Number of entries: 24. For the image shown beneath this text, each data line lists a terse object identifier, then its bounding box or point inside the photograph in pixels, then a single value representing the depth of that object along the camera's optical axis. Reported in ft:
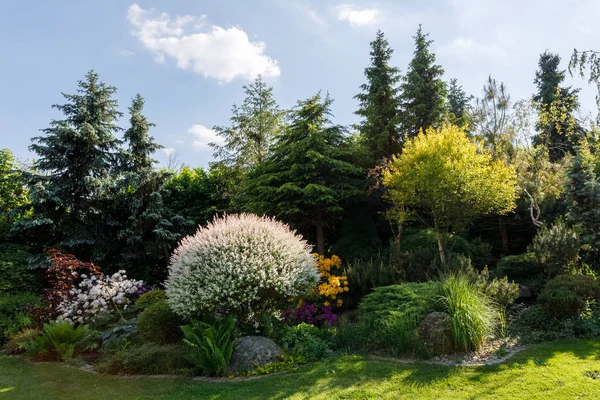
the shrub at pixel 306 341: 18.79
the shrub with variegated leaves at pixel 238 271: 19.74
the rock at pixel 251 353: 17.64
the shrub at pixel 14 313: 27.50
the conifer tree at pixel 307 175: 39.88
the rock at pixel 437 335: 18.26
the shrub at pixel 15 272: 35.06
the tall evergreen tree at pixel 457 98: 89.80
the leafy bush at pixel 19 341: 24.24
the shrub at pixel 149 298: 29.76
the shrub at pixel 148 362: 18.49
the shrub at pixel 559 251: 29.86
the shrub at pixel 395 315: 18.57
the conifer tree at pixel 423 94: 50.11
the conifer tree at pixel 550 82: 69.73
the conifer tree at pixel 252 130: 52.75
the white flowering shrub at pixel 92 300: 25.90
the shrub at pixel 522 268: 32.04
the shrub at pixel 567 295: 21.21
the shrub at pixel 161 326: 21.44
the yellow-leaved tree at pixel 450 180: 31.91
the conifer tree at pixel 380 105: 49.62
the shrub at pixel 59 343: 22.29
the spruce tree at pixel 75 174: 37.99
